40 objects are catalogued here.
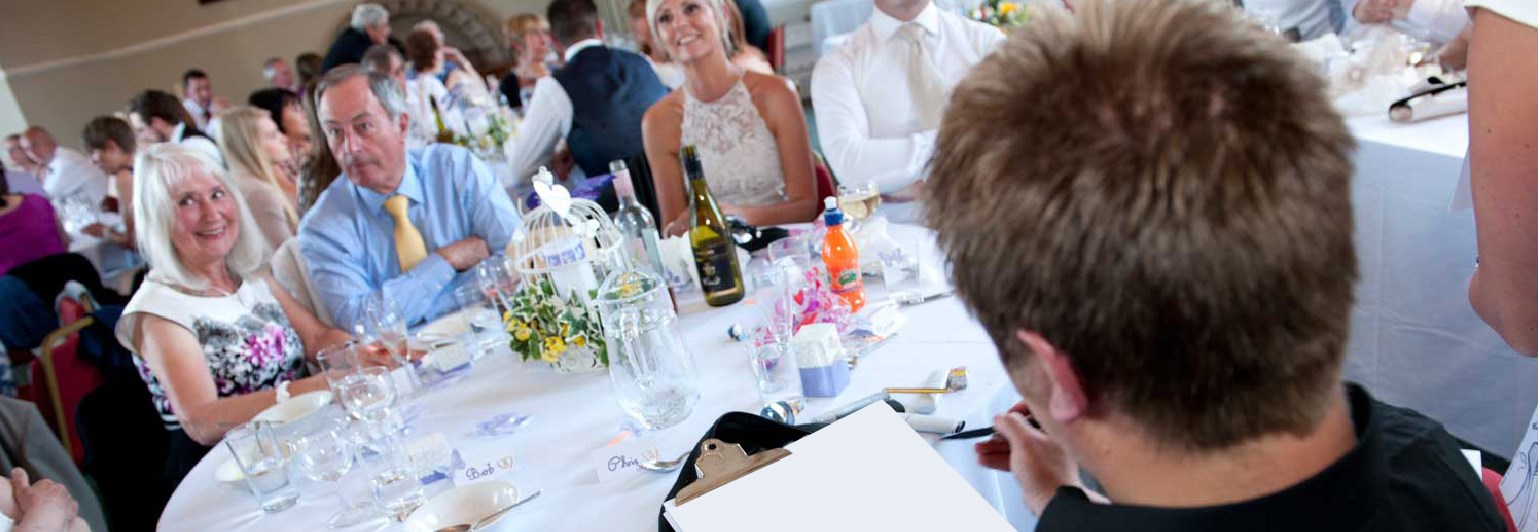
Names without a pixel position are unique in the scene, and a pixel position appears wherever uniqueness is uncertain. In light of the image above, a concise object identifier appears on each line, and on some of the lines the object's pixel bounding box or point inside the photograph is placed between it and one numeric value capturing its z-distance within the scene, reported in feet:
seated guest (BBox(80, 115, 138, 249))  17.25
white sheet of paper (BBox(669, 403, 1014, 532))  3.22
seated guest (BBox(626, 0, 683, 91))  15.98
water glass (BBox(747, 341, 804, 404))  4.69
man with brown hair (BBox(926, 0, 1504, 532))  1.93
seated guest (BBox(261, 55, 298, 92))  30.14
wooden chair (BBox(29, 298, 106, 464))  8.29
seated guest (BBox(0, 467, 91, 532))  5.35
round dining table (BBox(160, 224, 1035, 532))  4.13
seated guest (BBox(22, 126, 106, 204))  21.80
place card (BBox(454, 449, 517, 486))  4.59
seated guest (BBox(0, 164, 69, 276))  16.35
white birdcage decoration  5.47
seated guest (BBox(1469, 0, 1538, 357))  3.73
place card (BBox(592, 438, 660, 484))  4.28
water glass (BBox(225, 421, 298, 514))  4.76
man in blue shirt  8.27
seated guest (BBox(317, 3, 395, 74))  24.72
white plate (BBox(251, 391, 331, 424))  5.69
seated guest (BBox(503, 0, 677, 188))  12.80
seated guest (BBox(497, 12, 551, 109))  21.35
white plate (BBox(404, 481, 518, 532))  4.13
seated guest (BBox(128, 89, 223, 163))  19.35
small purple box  4.54
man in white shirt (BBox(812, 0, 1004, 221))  9.47
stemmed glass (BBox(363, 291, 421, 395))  6.45
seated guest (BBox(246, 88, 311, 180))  17.19
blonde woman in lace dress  9.35
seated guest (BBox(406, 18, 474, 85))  23.59
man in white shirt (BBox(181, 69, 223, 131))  30.55
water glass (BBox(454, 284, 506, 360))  6.61
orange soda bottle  5.49
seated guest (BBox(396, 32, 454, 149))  16.63
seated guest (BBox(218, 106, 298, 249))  12.01
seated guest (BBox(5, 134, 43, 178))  24.22
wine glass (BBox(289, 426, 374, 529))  4.77
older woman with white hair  6.77
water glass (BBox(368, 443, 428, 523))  4.46
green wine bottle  6.16
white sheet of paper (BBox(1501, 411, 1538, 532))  3.74
